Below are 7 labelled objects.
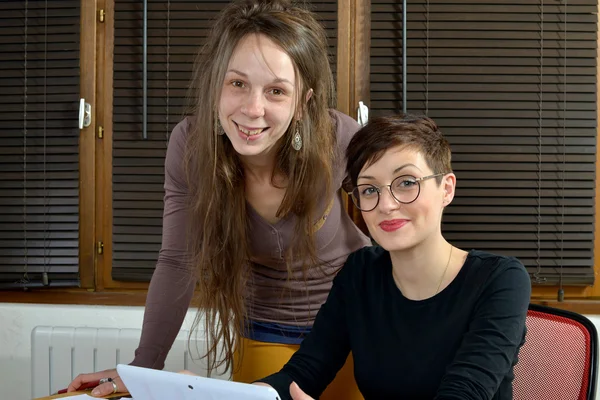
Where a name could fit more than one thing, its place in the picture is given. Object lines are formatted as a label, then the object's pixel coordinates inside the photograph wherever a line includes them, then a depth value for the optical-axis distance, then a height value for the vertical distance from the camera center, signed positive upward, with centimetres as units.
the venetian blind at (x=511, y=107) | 249 +32
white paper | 134 -37
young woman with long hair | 145 +0
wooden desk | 135 -37
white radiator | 250 -54
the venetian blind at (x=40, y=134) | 261 +22
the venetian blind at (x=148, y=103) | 257 +33
